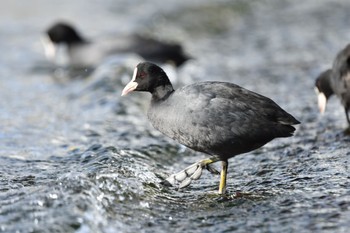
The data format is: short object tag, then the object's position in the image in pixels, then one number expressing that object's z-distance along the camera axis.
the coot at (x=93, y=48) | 22.42
